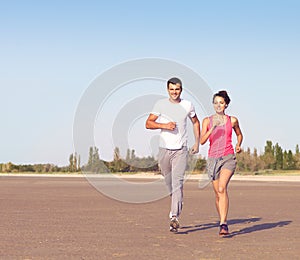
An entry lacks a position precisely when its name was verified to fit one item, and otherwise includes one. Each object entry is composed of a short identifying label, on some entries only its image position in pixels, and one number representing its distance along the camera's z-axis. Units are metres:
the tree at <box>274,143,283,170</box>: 89.38
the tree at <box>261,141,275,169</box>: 84.00
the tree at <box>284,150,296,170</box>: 89.06
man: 9.30
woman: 9.10
